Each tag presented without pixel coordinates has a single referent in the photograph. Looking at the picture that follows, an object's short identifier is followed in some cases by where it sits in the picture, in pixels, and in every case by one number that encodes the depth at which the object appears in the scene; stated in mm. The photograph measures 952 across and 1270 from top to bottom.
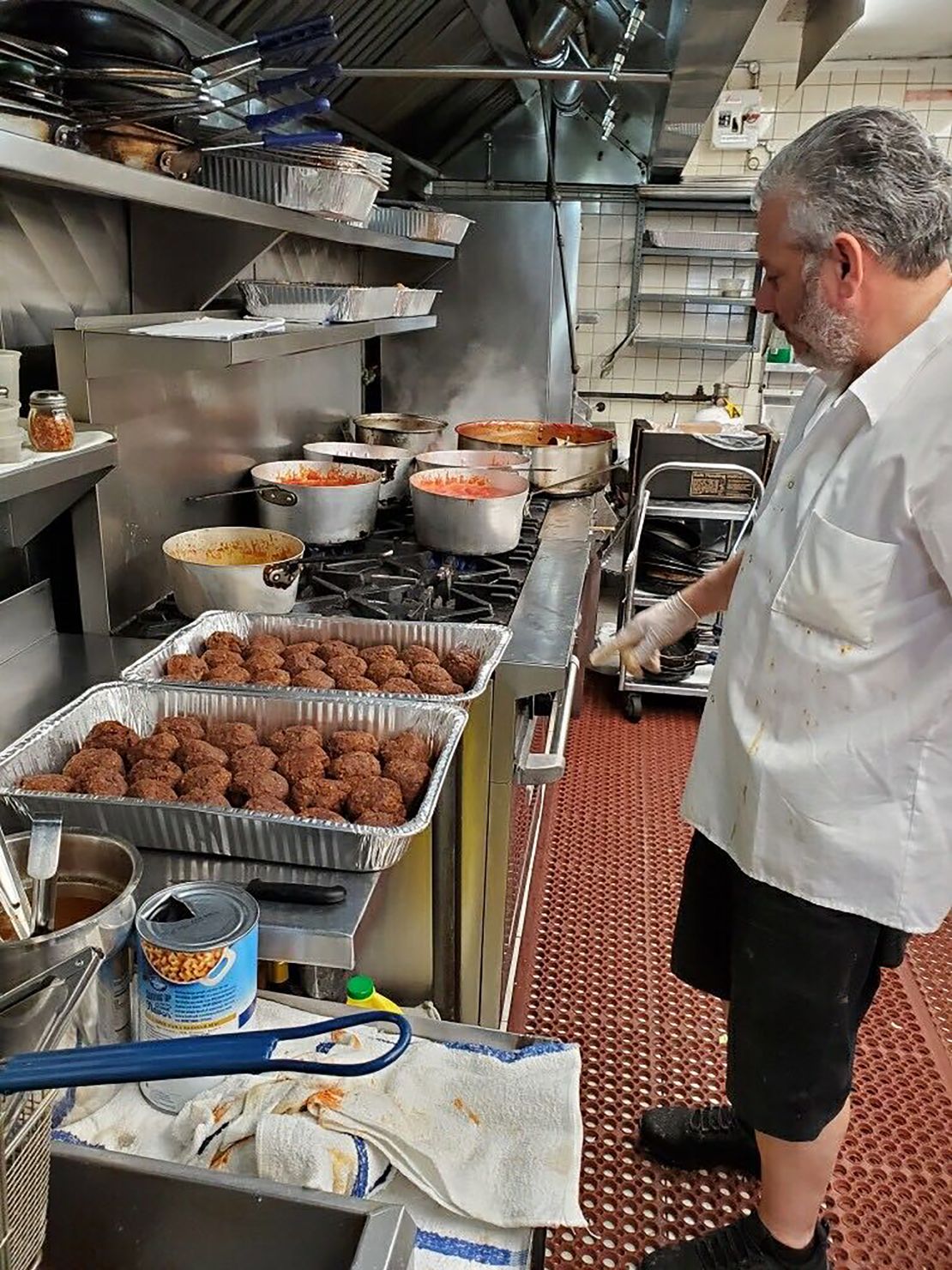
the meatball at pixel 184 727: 1396
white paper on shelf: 1582
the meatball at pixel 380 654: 1666
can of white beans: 918
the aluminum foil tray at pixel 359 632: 1708
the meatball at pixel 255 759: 1319
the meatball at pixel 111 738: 1350
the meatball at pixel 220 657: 1592
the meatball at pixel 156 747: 1319
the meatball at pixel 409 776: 1274
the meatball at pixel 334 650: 1687
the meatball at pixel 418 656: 1667
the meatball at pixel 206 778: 1253
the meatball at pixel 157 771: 1268
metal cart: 3594
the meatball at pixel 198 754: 1321
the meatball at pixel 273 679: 1553
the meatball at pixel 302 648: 1681
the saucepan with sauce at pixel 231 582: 1802
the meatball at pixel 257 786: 1258
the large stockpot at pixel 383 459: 2693
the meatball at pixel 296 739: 1390
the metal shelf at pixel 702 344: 5047
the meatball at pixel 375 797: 1228
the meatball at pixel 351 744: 1376
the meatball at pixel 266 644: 1671
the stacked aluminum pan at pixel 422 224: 2873
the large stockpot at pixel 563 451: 2936
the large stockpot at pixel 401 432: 3047
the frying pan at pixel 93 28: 1308
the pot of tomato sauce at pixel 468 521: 2295
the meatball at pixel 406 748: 1355
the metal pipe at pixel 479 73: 2215
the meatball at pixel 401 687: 1549
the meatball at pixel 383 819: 1188
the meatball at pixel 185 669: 1534
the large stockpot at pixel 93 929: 868
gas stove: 1947
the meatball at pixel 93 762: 1271
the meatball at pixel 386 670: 1607
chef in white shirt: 1190
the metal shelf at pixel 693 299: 4992
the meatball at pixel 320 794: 1251
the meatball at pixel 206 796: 1224
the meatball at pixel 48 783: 1201
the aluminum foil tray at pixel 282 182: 1911
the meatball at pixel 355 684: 1569
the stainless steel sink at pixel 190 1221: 746
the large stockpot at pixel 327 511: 2273
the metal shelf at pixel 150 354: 1553
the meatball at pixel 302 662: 1628
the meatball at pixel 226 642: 1670
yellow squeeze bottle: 1191
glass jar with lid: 1357
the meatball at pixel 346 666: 1619
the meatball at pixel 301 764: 1319
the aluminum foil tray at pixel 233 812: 1139
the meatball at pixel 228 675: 1542
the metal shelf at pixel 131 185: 1093
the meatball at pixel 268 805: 1210
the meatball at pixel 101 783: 1217
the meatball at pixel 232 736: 1383
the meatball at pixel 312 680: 1562
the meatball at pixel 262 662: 1603
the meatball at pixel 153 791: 1221
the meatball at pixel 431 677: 1575
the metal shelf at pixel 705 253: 4883
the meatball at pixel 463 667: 1634
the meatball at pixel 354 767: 1309
